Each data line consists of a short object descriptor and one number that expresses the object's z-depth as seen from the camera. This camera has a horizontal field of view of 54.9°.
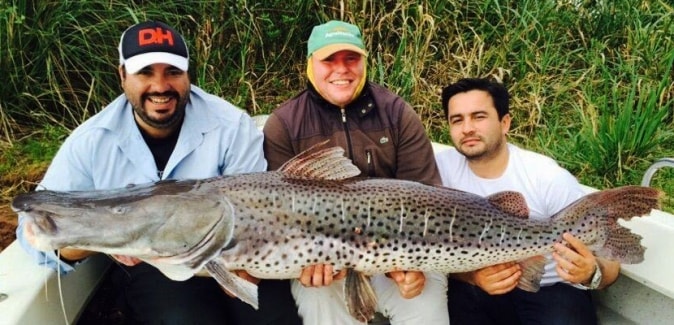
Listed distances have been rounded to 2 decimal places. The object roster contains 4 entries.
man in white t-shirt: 2.85
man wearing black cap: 2.85
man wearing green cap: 3.24
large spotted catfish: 2.31
